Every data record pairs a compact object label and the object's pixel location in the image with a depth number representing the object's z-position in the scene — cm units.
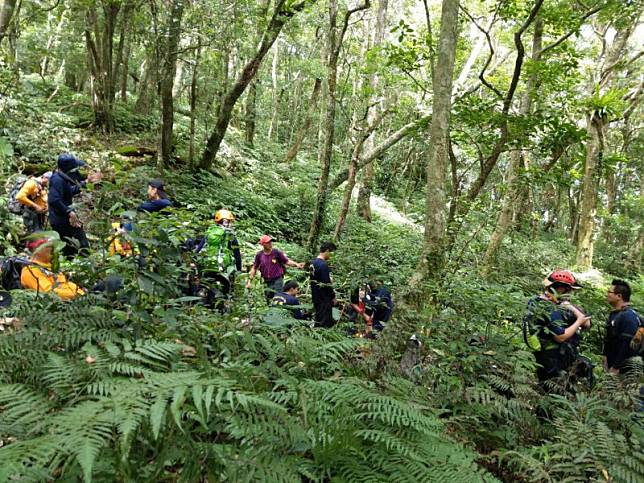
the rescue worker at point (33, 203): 596
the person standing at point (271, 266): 680
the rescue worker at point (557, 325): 423
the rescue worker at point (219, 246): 487
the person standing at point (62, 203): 561
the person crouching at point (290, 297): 571
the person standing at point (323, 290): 599
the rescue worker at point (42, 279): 391
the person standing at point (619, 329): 468
